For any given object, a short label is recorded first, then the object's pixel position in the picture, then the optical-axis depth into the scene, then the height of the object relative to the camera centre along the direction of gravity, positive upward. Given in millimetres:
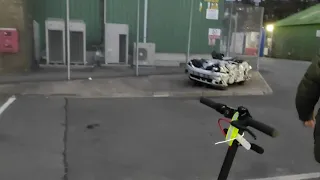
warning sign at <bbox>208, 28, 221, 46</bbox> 13112 +156
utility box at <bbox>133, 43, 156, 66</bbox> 11745 -623
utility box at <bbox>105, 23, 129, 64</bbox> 11688 -253
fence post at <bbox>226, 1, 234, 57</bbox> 12797 +190
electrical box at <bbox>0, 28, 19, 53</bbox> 9297 -251
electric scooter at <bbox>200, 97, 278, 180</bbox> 2015 -532
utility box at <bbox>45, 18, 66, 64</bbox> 10695 -275
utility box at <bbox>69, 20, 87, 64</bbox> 11002 -283
